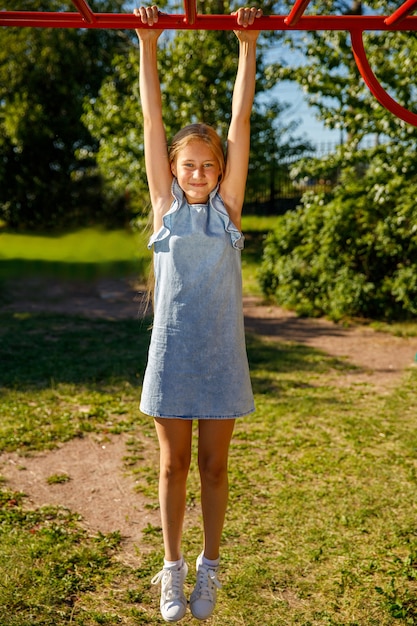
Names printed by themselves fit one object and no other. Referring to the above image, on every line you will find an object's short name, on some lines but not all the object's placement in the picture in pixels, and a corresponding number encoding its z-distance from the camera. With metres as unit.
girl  2.56
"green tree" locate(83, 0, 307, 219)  9.89
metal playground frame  2.45
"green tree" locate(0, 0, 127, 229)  16.30
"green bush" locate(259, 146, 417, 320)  8.05
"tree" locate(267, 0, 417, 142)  7.37
